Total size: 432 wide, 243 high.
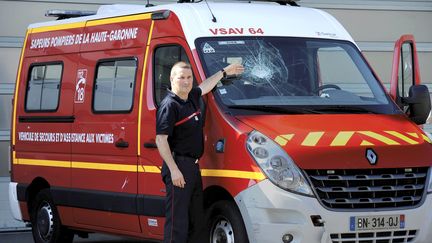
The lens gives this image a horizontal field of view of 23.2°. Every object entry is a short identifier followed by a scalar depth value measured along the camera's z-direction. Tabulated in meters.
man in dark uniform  8.02
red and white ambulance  7.74
